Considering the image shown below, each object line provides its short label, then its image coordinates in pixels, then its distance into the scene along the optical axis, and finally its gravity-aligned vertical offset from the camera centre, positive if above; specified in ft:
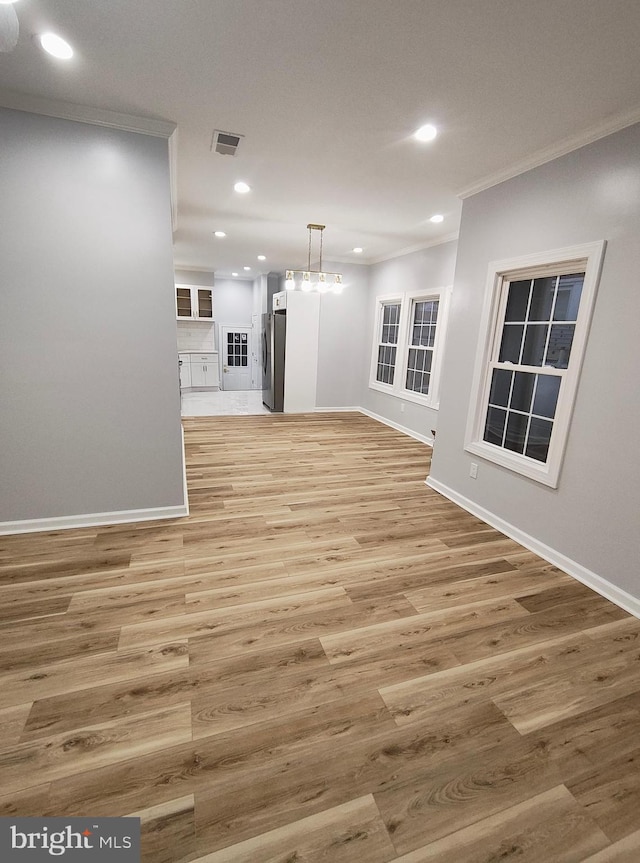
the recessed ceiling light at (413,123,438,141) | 8.09 +4.27
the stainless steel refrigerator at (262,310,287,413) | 24.04 -1.45
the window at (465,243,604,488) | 8.75 -0.34
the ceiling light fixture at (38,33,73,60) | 6.01 +4.28
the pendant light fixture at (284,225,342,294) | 17.74 +2.31
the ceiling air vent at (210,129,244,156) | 8.71 +4.25
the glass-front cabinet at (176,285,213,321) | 29.30 +1.99
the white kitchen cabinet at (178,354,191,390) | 30.08 -3.10
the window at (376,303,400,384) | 22.21 -0.20
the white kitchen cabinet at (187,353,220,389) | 30.78 -3.12
